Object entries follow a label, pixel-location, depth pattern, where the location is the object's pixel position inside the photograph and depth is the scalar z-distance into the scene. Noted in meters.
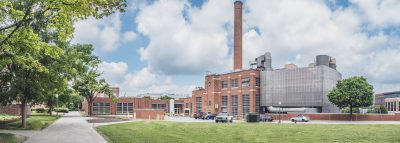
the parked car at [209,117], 66.31
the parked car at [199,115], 69.69
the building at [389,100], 126.76
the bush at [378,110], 73.75
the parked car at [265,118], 55.42
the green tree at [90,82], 67.25
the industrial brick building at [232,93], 74.50
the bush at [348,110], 73.16
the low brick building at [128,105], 91.00
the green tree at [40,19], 14.40
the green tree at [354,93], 56.00
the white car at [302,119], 54.47
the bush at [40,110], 88.30
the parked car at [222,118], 49.82
